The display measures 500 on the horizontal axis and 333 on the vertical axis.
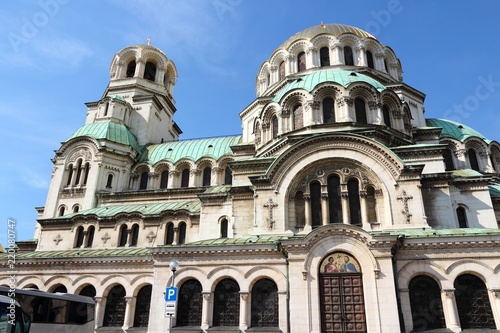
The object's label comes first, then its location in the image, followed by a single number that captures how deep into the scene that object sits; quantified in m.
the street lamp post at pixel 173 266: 14.87
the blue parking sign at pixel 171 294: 14.31
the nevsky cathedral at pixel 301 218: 16.38
